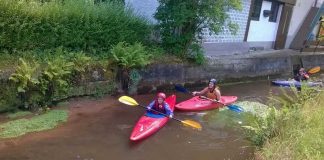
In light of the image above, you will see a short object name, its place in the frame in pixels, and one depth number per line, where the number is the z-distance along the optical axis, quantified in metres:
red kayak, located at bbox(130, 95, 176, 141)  9.55
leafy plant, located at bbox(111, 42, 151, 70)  12.30
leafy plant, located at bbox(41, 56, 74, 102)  10.40
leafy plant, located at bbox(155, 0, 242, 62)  13.70
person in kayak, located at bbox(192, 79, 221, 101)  12.94
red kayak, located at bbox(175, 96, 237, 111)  12.26
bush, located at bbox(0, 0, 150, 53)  10.32
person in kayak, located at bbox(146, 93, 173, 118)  10.98
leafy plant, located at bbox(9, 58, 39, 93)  9.76
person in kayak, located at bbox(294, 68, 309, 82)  18.13
